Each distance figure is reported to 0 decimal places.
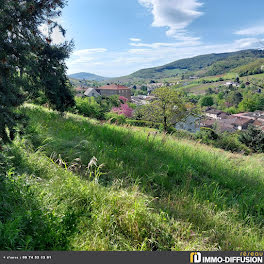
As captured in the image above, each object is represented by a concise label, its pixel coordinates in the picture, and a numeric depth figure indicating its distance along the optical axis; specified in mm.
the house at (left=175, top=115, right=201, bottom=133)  37856
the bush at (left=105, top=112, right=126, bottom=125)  21409
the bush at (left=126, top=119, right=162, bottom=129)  23109
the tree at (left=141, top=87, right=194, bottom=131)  22281
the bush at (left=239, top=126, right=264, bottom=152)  21981
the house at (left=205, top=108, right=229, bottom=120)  74262
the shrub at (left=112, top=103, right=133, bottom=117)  35384
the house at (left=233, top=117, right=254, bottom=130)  61688
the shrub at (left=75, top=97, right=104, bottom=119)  20188
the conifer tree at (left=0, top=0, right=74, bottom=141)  3220
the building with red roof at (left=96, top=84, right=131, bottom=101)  100975
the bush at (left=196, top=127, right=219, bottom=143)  20800
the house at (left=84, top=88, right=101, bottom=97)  85650
